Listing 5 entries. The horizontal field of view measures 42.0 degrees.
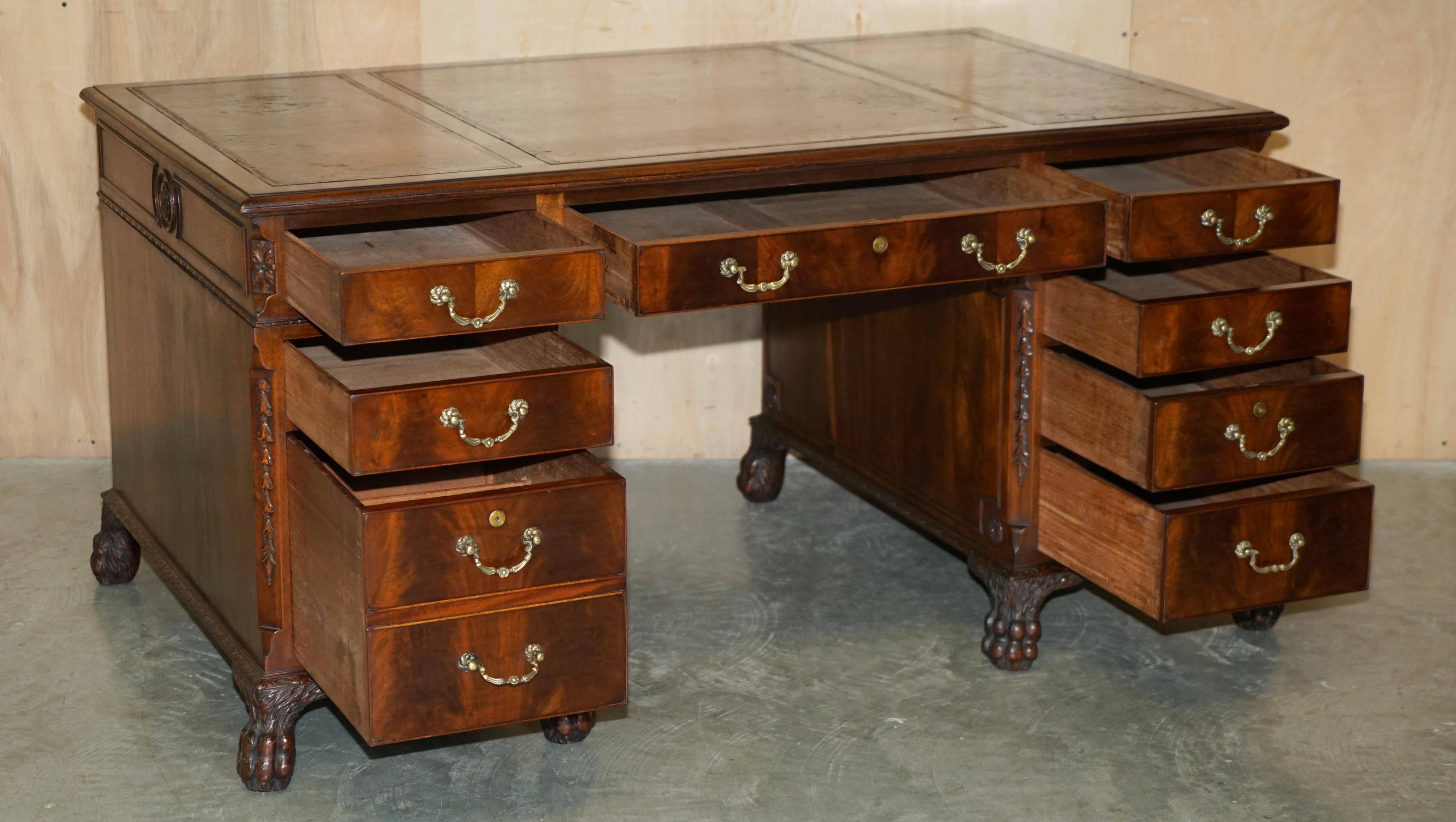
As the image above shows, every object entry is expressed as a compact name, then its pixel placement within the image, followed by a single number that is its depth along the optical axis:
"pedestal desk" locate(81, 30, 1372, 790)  2.34
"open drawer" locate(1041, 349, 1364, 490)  2.66
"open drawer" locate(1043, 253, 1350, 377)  2.65
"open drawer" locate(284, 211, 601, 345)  2.22
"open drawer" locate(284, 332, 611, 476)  2.24
